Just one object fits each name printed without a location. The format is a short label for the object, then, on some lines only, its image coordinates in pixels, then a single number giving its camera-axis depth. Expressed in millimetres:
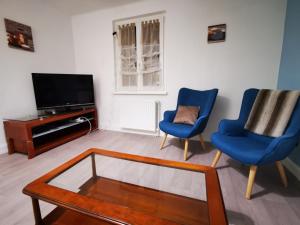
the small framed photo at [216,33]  2299
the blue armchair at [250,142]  1256
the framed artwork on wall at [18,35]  2180
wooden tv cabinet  2045
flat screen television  2375
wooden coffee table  736
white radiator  2758
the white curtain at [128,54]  2893
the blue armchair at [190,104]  1994
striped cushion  1518
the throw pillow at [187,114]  2287
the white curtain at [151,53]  2721
